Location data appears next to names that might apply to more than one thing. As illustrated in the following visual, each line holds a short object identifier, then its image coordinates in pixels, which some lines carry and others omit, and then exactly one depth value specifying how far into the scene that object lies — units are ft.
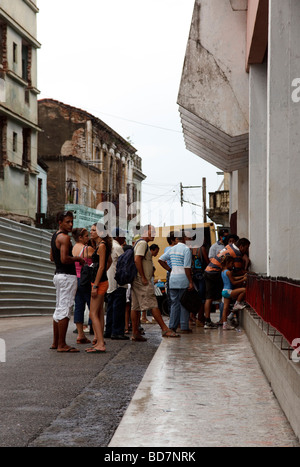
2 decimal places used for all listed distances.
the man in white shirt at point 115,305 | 40.42
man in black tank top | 33.53
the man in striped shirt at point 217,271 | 45.57
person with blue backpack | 38.86
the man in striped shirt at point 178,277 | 42.68
